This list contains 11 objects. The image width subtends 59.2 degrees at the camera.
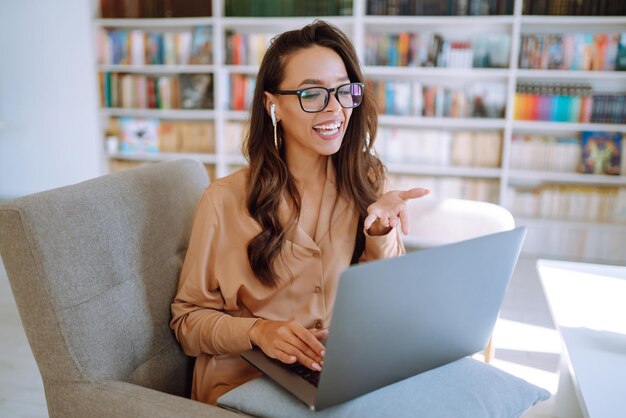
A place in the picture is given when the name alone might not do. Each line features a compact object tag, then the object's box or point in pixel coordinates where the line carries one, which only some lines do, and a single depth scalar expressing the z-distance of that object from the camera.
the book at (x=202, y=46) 4.25
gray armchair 0.99
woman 1.25
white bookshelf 3.75
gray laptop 0.77
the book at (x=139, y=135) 4.48
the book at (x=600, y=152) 3.79
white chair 1.81
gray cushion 0.93
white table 1.09
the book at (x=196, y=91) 4.33
